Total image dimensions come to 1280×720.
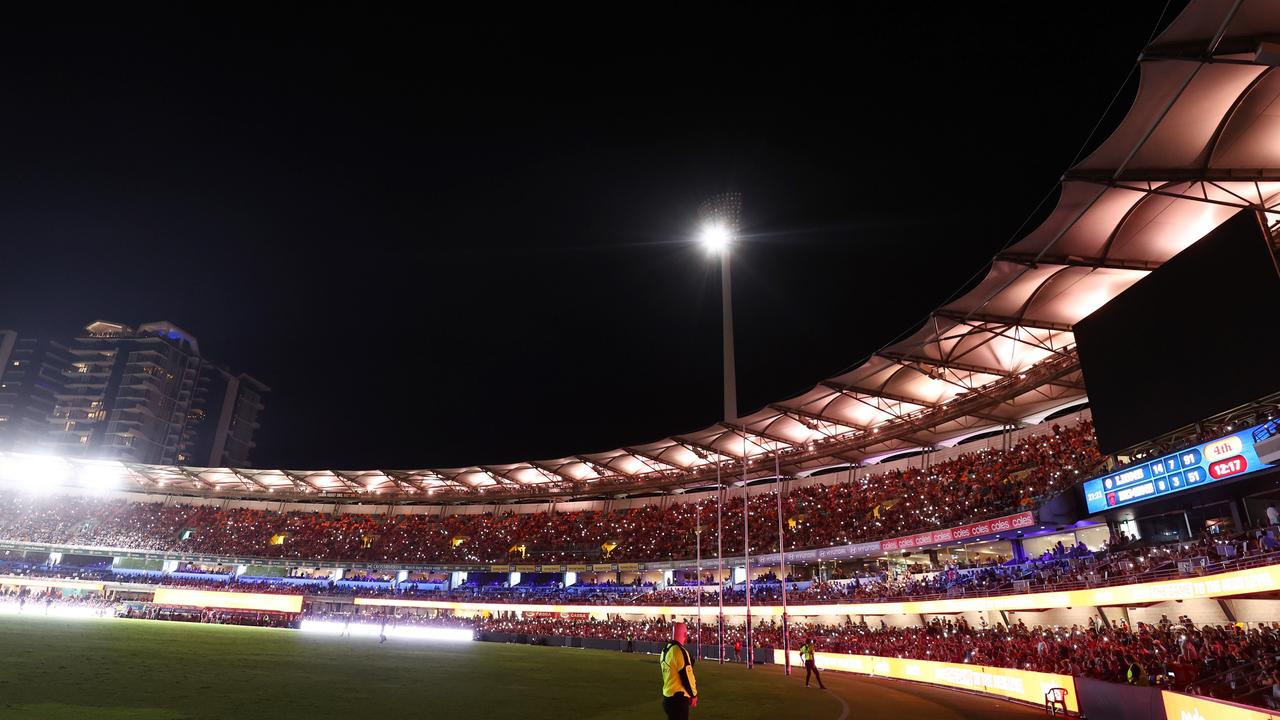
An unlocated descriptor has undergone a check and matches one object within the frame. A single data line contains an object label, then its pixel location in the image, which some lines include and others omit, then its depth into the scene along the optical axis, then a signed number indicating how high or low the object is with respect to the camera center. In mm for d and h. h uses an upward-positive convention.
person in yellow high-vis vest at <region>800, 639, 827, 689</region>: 20469 -1607
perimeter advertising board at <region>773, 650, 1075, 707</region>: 16953 -2243
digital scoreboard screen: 17438 +3899
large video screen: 16906 +7449
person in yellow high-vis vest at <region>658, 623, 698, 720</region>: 8688 -1075
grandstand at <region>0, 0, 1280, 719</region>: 17328 +4749
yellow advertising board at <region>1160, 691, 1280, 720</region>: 9695 -1483
